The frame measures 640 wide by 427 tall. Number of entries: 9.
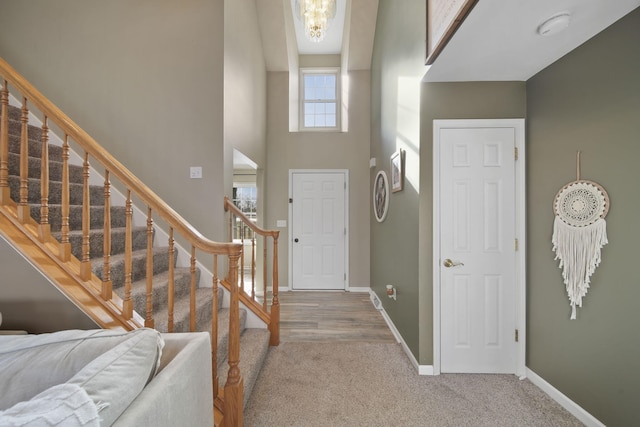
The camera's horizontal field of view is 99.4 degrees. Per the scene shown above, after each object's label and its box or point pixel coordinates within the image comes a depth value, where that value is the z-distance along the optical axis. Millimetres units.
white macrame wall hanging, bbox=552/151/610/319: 1618
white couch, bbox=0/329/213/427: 646
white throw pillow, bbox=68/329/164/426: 722
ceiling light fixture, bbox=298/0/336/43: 3127
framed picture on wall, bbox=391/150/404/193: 2670
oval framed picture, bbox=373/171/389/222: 3398
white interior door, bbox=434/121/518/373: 2199
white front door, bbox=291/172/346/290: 4527
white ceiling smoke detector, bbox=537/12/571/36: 1467
